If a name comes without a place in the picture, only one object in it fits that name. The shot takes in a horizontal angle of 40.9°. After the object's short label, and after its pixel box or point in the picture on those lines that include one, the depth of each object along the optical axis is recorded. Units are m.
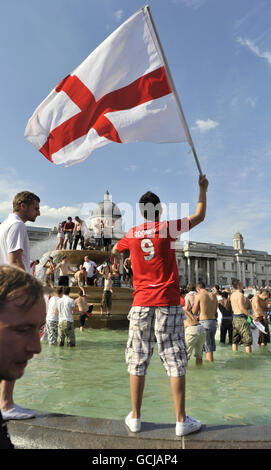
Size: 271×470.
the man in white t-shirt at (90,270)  14.02
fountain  12.15
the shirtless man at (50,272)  11.91
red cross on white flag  3.76
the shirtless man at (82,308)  10.80
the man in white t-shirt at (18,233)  3.30
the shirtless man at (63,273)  11.44
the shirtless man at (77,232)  16.19
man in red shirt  2.71
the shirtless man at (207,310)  7.29
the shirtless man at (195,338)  6.58
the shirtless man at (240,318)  8.45
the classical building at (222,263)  98.56
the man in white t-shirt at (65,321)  8.01
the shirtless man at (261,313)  9.93
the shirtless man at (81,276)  12.28
